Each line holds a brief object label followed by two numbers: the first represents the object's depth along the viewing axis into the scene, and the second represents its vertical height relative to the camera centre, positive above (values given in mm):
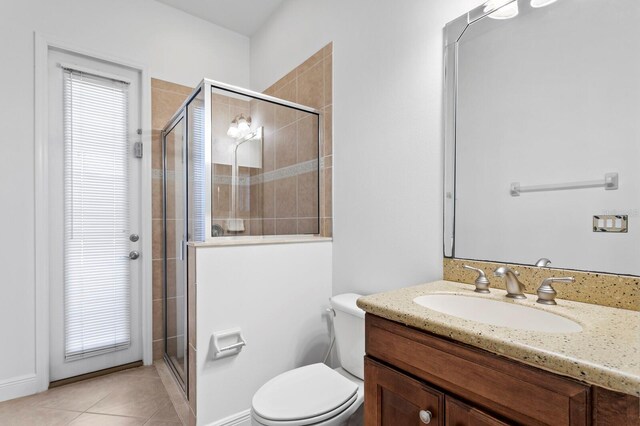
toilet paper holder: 1575 -692
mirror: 935 +279
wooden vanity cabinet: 575 -402
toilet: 1167 -758
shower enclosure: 1743 +232
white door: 2146 -22
